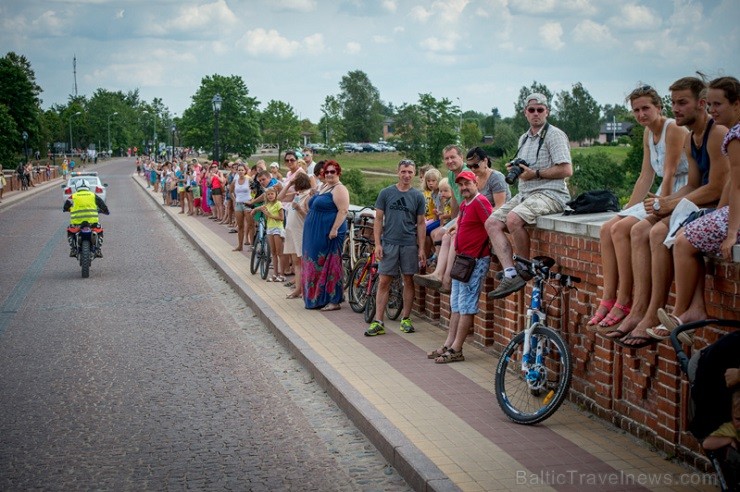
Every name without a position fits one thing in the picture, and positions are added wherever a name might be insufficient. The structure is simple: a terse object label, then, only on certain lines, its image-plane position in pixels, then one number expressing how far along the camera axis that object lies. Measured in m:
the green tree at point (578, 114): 155.38
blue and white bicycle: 7.31
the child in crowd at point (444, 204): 12.12
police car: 36.48
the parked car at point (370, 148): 156.12
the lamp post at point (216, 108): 41.62
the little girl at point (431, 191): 12.89
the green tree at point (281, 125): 125.12
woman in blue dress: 13.35
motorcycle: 18.16
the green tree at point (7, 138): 94.12
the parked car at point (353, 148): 152.75
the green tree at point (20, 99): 113.62
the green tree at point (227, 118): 108.06
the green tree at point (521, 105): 147.27
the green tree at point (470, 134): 131.12
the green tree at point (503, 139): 126.06
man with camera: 8.65
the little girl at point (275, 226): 16.55
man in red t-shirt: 9.45
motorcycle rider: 18.19
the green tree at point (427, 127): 86.00
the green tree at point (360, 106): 181.38
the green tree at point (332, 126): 109.76
